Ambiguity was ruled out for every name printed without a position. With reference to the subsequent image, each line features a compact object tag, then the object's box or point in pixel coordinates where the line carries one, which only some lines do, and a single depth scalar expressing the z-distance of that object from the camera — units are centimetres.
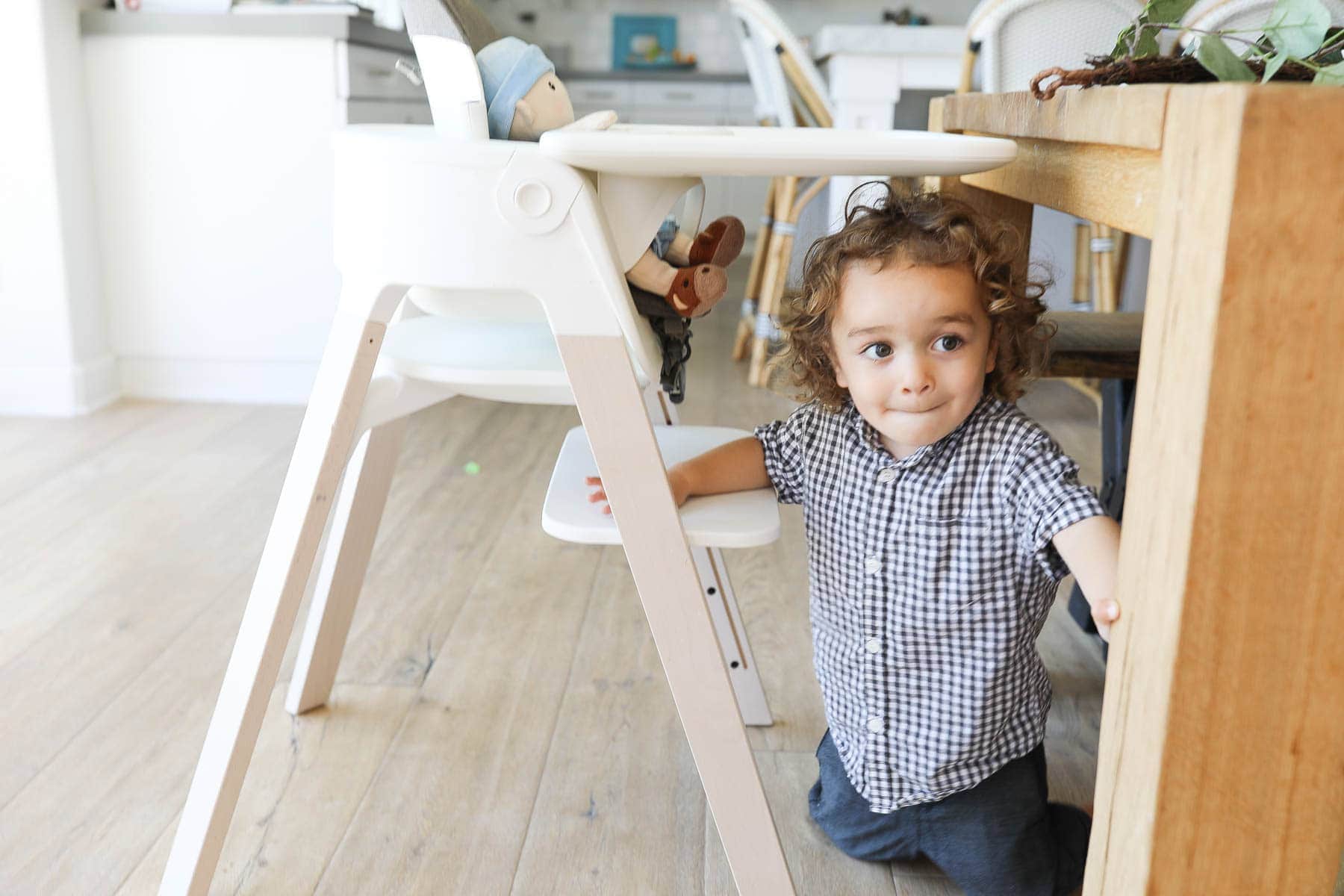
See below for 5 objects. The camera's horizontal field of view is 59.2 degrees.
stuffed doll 93
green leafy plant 69
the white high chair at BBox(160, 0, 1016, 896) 82
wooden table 56
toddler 94
